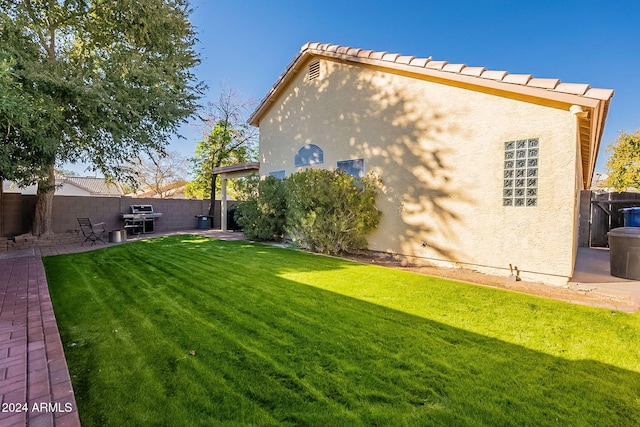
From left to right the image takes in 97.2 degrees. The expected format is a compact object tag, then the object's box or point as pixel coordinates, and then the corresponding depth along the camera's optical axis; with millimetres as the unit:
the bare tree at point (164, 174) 33531
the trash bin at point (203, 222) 17359
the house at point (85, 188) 32906
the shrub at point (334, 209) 8312
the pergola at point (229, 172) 13302
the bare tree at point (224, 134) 20375
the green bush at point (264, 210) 10836
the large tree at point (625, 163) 20281
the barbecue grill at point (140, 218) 14277
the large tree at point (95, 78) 7590
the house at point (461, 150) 5758
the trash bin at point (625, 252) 6008
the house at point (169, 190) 34438
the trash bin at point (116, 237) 11547
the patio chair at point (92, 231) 11477
